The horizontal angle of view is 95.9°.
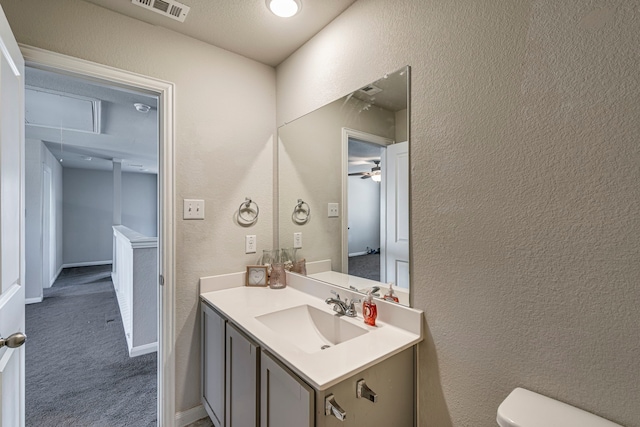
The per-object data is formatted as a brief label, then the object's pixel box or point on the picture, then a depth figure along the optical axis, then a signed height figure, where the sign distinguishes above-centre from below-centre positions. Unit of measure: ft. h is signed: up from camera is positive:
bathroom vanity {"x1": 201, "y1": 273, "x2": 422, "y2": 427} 2.99 -1.85
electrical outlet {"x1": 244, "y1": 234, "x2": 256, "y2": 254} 6.35 -0.69
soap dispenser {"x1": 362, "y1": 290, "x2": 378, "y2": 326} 4.10 -1.42
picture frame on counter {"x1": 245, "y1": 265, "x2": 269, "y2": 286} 6.23 -1.36
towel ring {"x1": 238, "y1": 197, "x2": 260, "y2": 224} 6.27 +0.02
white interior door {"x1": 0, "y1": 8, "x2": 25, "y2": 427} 3.15 -0.13
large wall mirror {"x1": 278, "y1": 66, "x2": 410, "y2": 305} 4.20 +0.46
